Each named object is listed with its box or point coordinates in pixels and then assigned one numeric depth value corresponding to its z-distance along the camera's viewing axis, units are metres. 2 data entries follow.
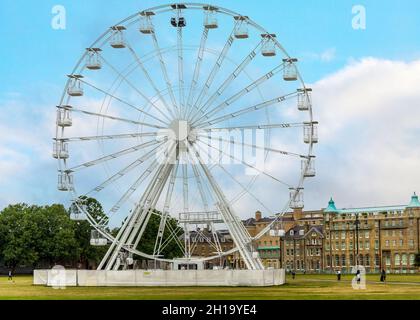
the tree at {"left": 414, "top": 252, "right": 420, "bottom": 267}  163.56
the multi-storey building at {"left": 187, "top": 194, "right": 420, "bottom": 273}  187.50
